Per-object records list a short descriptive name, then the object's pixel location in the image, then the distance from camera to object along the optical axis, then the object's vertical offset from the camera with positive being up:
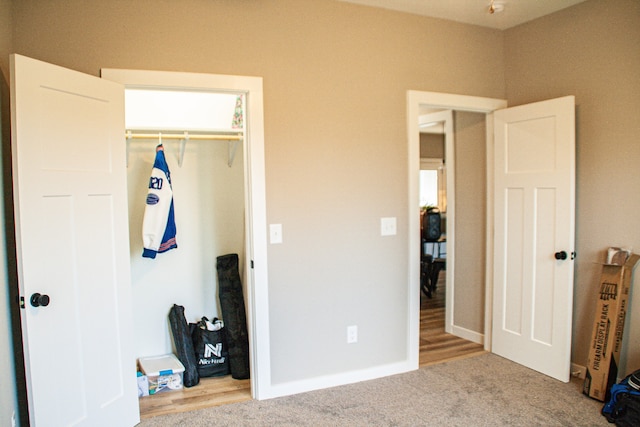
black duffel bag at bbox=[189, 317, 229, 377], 3.24 -1.18
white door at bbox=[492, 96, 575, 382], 3.01 -0.34
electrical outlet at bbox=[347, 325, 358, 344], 3.05 -1.01
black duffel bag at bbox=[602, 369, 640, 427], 2.35 -1.21
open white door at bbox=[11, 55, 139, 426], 1.98 -0.24
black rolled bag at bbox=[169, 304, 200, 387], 3.13 -1.12
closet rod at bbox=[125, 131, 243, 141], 3.19 +0.45
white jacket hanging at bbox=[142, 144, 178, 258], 3.06 -0.08
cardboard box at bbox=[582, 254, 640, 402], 2.74 -0.93
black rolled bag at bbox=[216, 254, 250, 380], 3.22 -0.93
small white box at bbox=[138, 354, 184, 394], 3.02 -1.27
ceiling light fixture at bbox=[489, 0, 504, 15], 2.89 +1.26
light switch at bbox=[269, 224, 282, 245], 2.80 -0.26
